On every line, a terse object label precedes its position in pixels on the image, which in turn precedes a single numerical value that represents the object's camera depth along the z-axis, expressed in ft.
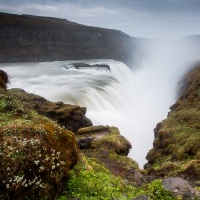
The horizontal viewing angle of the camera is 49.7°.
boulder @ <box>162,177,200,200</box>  22.10
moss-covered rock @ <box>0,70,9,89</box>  49.64
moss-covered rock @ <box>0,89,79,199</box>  16.71
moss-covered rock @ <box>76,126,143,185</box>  37.90
